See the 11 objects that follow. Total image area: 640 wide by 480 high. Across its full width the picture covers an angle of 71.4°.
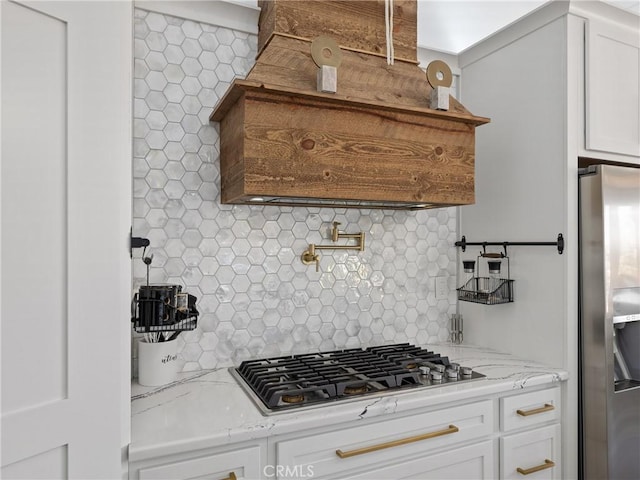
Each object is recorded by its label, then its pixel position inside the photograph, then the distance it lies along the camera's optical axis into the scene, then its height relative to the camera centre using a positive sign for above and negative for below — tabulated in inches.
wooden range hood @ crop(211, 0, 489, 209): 62.1 +18.3
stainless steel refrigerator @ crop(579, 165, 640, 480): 73.0 -11.4
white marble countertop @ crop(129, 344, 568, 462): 50.4 -21.6
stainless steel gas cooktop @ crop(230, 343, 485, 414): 60.2 -20.1
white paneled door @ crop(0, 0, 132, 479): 37.7 +0.8
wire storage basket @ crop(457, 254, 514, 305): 84.7 -9.4
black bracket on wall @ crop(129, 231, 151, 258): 49.1 +0.1
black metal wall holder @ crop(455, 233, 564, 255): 75.9 -0.1
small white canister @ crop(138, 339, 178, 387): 66.7 -18.1
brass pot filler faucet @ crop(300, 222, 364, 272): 83.3 -0.7
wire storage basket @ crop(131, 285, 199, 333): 61.2 -9.6
